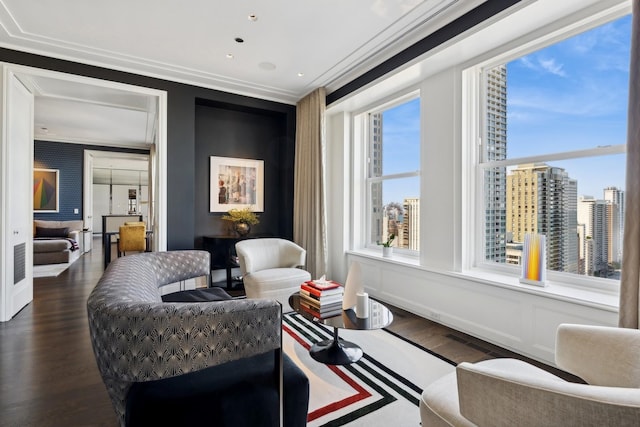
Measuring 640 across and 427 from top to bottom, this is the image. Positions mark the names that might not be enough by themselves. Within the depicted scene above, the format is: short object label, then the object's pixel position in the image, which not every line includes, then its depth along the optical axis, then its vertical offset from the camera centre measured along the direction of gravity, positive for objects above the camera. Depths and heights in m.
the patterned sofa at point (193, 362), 1.19 -0.59
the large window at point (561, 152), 2.25 +0.51
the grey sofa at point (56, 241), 6.20 -0.59
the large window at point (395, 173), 3.81 +0.54
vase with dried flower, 4.52 -0.09
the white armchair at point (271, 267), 3.38 -0.65
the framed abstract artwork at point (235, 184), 4.69 +0.45
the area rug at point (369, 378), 1.76 -1.10
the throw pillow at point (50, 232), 6.90 -0.44
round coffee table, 2.09 -0.72
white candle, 2.19 -0.64
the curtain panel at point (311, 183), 4.43 +0.45
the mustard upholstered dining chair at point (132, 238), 5.98 -0.49
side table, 7.83 -0.72
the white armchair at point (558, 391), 0.81 -0.55
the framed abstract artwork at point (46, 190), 7.54 +0.53
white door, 3.23 +0.16
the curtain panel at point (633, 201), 1.81 +0.08
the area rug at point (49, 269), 5.39 -1.05
